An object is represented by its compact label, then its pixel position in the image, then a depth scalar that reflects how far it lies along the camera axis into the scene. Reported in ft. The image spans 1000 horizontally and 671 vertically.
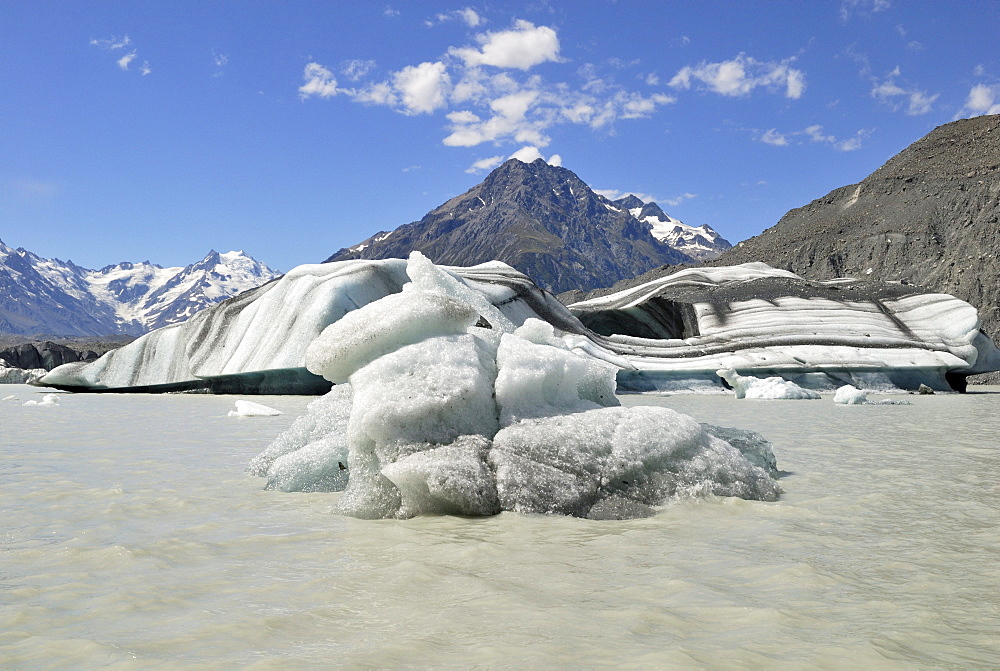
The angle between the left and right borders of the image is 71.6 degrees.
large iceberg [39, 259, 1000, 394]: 47.37
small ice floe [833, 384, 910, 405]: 38.78
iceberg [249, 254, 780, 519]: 10.77
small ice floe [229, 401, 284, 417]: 29.60
